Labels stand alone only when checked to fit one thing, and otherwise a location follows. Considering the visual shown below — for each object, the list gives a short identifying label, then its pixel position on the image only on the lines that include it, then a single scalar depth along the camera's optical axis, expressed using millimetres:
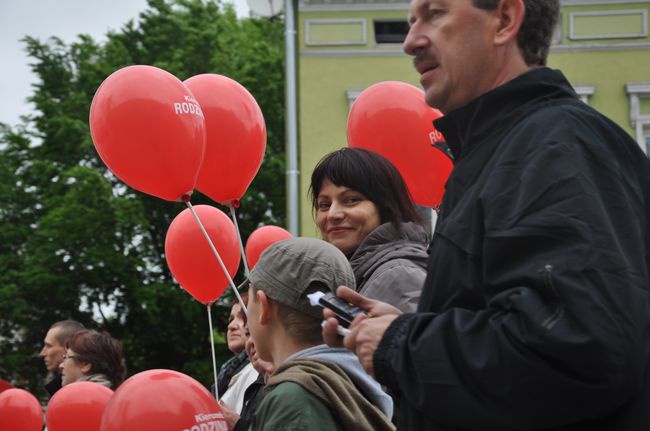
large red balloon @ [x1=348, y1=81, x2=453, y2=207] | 5141
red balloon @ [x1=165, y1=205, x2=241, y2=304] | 5652
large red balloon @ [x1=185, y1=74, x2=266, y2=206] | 4973
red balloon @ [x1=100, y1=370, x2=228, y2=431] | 3385
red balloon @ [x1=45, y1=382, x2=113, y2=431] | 5305
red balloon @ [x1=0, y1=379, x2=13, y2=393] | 7671
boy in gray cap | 2754
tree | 21141
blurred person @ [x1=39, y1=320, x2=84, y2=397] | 7266
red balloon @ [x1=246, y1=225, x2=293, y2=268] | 6480
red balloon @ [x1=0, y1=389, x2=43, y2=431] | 6566
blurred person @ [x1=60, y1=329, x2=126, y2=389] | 6156
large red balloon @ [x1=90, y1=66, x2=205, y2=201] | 4391
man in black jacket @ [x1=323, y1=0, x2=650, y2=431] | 1679
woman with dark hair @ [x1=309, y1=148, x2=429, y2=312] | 3793
